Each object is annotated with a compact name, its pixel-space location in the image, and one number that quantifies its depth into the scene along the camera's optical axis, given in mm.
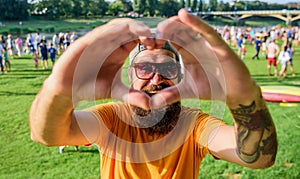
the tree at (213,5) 88438
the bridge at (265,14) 59256
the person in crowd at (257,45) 20533
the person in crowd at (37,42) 19594
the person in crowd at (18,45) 22156
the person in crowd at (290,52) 14656
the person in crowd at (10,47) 20453
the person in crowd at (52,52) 16438
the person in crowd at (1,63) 15272
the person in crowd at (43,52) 16431
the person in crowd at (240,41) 20547
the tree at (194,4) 84188
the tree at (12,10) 54062
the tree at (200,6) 84019
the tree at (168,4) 39944
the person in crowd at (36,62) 16706
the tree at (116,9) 54656
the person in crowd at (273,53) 14281
